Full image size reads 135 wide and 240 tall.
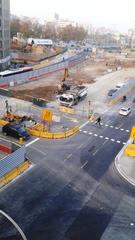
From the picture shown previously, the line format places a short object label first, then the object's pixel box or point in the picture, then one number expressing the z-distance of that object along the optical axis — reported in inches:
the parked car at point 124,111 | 1312.8
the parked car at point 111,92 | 1622.6
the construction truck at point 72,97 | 1397.4
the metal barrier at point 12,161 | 715.7
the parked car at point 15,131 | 977.7
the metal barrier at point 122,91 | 1556.9
